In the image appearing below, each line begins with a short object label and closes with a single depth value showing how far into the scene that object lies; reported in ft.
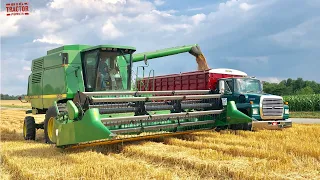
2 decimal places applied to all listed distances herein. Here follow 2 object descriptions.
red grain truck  23.50
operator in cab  20.32
